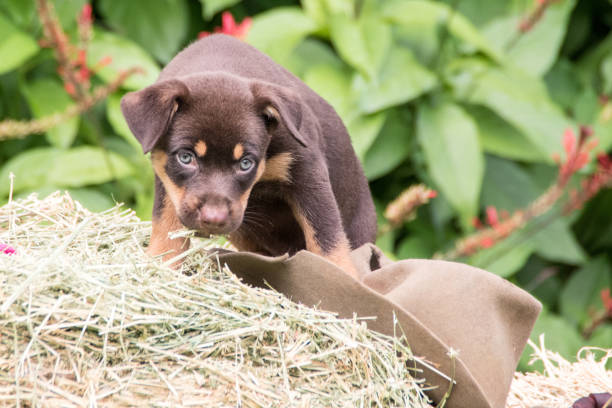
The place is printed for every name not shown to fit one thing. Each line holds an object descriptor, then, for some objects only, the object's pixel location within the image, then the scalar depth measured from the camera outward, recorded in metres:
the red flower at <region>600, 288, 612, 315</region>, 8.76
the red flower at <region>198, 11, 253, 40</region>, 7.38
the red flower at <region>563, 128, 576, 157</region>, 7.36
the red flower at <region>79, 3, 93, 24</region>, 7.29
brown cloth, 4.39
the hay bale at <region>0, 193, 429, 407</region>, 3.72
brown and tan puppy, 4.80
